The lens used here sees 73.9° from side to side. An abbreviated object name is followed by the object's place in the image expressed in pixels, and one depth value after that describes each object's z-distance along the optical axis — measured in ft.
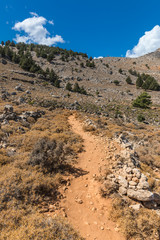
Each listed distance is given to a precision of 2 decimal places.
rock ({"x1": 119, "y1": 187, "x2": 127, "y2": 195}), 15.84
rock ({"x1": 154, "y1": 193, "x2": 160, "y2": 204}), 14.78
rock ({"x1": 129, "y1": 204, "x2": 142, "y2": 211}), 13.79
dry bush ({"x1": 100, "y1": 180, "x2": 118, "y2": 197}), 15.72
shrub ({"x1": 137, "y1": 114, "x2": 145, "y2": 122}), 69.01
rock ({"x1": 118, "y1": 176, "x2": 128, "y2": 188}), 16.69
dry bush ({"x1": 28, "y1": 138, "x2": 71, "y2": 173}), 18.72
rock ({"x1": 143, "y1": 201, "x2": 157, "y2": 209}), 14.55
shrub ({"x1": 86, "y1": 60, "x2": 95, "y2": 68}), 238.48
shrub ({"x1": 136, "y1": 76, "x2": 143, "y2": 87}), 186.19
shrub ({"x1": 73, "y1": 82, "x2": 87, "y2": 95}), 134.12
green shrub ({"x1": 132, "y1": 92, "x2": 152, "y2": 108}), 108.74
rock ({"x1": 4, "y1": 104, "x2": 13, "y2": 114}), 39.87
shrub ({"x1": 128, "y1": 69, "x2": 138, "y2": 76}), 241.94
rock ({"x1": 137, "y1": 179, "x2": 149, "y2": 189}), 15.67
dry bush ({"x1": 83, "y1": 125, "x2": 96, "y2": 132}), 40.24
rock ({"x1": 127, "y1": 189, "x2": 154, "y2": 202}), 14.30
